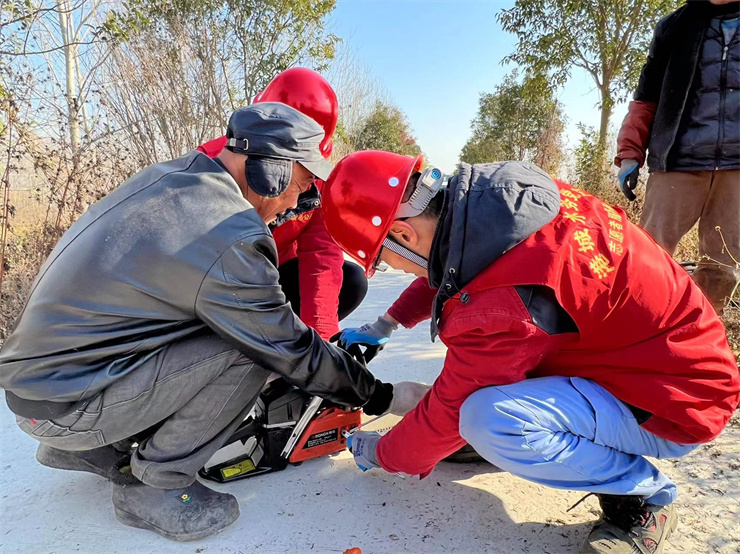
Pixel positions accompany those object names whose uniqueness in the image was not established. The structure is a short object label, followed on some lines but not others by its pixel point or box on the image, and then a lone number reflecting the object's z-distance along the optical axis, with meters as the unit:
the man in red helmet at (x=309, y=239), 2.10
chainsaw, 1.73
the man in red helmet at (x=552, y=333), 1.18
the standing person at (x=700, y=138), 2.27
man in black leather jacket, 1.26
